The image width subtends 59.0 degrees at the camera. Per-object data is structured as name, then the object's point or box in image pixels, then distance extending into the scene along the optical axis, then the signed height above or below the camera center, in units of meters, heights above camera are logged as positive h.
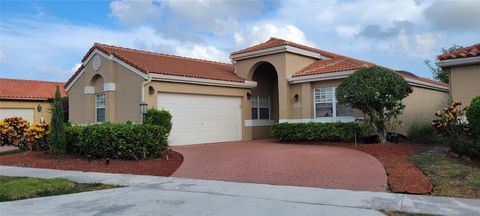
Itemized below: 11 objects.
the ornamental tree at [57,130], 14.32 -0.22
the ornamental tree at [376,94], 14.98 +0.95
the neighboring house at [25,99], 26.91 +1.59
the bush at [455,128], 11.61 -0.26
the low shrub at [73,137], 14.53 -0.48
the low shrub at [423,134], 15.09 -0.54
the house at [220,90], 17.50 +1.42
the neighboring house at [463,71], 13.41 +1.56
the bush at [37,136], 15.57 -0.46
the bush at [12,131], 16.95 -0.28
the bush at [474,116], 11.15 +0.08
